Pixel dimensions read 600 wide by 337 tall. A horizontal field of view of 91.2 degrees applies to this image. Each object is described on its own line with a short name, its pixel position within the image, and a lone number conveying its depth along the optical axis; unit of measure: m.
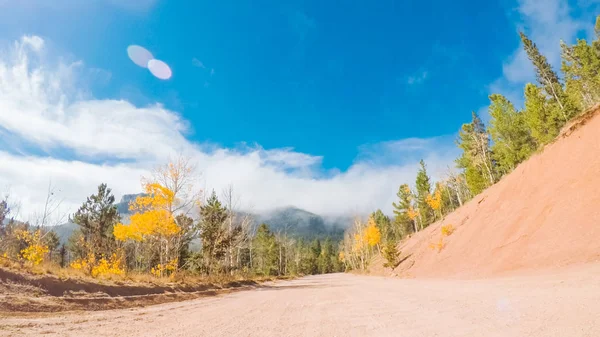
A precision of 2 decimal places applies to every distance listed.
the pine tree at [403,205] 65.38
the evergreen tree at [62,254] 57.38
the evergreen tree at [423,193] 64.44
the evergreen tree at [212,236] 26.26
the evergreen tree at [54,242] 48.09
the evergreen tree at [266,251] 60.41
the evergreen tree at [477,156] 50.28
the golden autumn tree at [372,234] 59.31
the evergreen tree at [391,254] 38.69
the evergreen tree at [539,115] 36.16
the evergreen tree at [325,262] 107.37
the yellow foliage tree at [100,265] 14.43
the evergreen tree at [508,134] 43.81
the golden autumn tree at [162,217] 18.48
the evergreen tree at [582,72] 39.75
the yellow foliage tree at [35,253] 12.05
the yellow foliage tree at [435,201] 57.61
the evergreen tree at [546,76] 41.88
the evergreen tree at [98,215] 36.36
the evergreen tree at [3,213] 25.59
